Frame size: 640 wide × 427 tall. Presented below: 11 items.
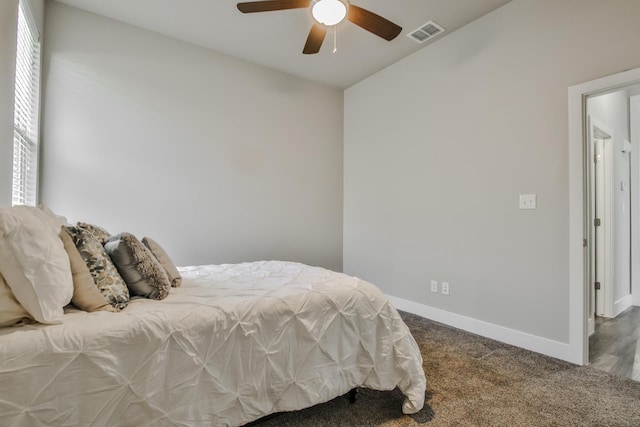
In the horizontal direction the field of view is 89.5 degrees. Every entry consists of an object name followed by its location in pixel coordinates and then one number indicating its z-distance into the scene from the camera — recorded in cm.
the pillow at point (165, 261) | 193
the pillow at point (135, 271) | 157
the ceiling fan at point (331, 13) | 200
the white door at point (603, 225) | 340
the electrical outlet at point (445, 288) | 318
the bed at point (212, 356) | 108
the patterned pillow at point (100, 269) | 140
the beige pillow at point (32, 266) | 111
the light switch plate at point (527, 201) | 256
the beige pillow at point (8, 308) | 110
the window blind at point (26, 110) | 228
